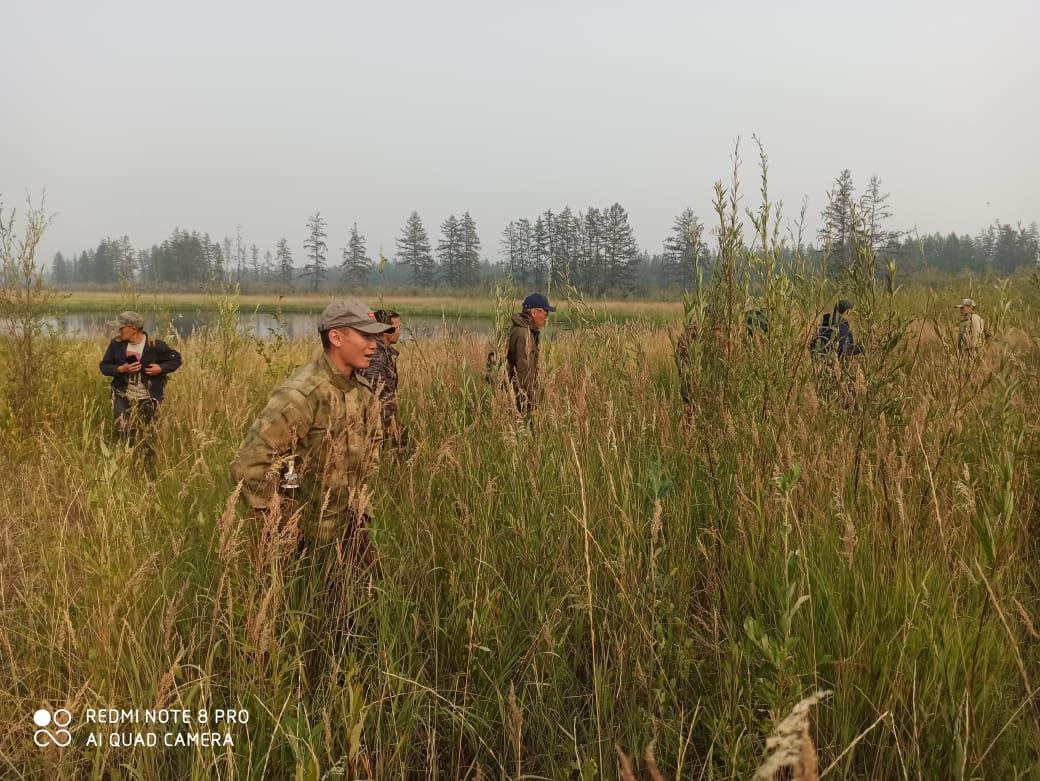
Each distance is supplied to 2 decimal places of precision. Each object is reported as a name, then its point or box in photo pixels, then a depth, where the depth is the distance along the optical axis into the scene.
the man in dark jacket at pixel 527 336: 5.90
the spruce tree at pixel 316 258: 123.56
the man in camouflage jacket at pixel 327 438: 2.46
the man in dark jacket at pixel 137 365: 5.71
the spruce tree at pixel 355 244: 118.99
